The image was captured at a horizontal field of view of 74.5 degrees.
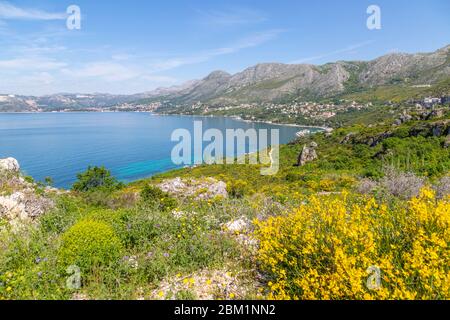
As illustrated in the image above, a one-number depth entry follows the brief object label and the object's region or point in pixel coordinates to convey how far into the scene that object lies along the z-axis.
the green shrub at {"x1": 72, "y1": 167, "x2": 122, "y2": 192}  37.66
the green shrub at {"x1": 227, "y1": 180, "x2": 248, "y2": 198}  17.49
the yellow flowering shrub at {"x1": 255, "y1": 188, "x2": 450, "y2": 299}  3.25
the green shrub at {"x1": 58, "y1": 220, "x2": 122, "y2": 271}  4.73
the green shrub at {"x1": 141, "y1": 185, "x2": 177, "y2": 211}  9.77
